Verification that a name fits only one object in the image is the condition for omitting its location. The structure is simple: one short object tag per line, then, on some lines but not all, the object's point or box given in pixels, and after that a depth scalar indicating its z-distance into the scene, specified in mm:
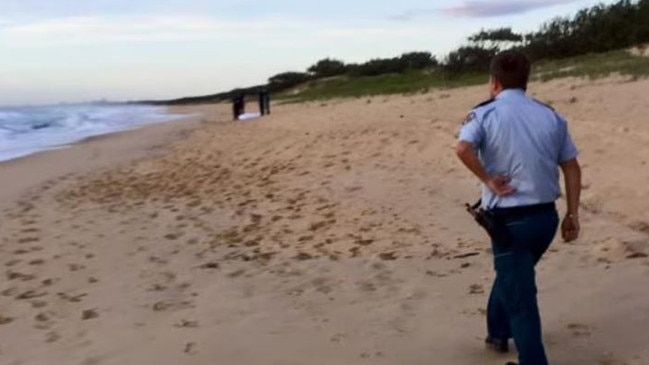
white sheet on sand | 36719
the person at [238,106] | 37594
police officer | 4324
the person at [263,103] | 37344
